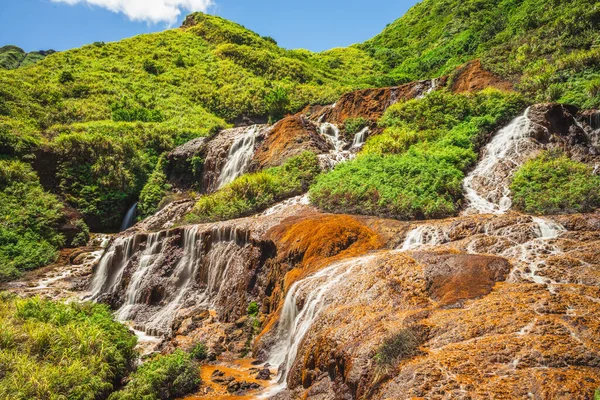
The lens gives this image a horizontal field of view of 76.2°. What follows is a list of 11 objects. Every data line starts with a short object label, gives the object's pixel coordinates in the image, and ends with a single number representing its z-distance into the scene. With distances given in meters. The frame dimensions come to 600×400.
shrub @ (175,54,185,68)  57.00
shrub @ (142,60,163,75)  53.59
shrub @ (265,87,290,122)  41.81
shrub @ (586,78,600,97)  19.42
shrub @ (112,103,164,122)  38.97
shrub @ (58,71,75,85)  44.45
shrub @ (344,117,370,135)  27.86
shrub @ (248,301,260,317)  13.33
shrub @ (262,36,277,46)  69.70
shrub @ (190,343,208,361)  11.06
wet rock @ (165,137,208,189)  30.72
